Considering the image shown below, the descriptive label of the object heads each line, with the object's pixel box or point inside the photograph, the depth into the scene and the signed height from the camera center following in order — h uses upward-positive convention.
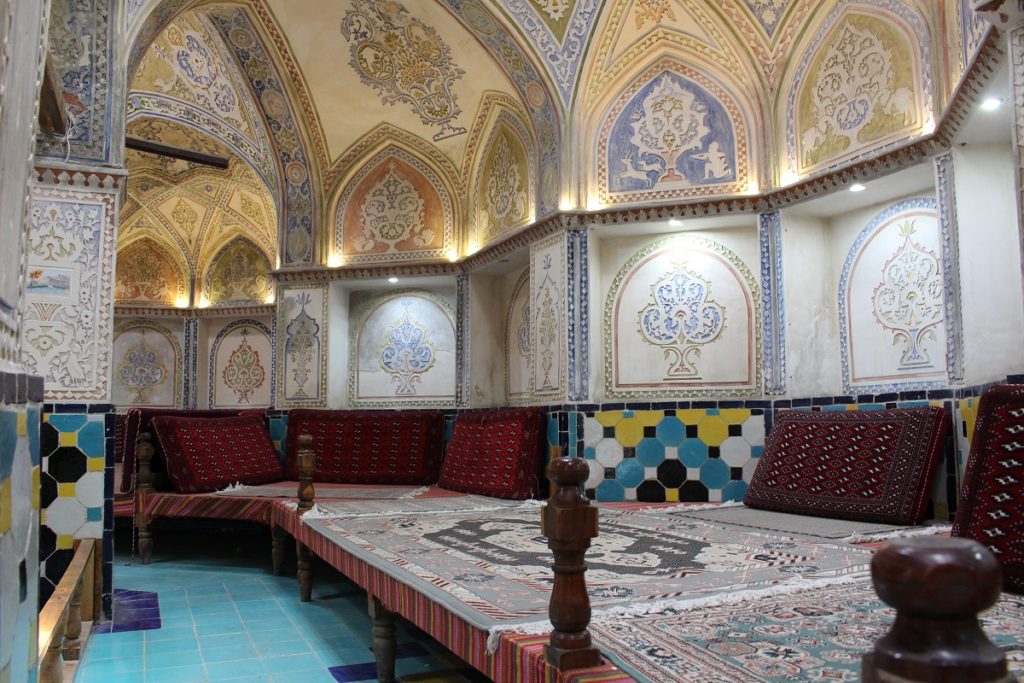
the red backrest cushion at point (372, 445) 8.09 -0.45
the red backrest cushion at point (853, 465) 4.86 -0.44
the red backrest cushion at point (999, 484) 3.04 -0.36
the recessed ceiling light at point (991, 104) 4.34 +1.53
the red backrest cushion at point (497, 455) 6.62 -0.47
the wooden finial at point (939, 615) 0.71 -0.19
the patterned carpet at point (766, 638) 2.11 -0.70
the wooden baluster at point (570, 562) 2.07 -0.41
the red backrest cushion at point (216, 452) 7.22 -0.47
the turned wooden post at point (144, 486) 6.94 -0.71
